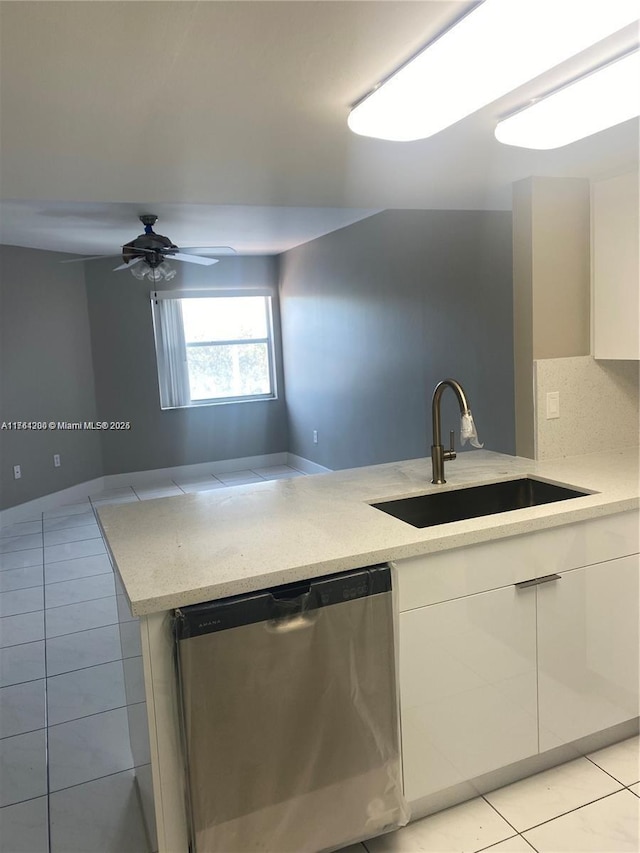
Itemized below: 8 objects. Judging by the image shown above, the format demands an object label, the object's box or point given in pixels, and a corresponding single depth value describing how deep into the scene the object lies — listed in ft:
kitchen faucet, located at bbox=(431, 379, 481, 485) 7.73
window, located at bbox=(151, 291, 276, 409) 23.18
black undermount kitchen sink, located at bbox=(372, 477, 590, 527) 7.66
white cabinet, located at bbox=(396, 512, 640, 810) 6.05
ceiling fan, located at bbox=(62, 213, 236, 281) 15.33
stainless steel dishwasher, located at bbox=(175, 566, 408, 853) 5.06
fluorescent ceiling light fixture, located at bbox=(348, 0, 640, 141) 3.94
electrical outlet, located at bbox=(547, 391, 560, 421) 8.97
